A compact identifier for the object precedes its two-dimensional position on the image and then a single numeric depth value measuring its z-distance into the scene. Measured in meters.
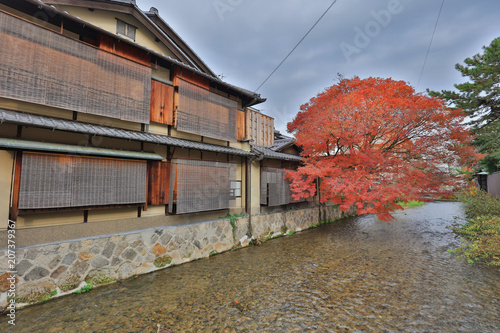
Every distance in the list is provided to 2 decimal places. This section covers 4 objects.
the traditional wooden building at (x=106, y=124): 5.11
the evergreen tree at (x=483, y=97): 11.82
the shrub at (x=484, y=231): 7.34
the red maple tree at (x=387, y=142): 9.87
